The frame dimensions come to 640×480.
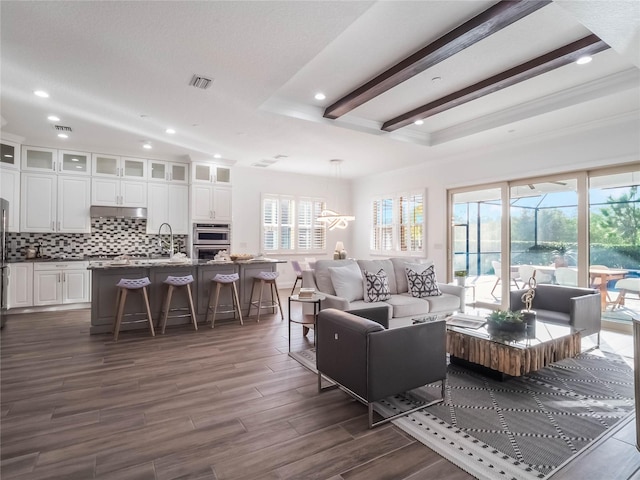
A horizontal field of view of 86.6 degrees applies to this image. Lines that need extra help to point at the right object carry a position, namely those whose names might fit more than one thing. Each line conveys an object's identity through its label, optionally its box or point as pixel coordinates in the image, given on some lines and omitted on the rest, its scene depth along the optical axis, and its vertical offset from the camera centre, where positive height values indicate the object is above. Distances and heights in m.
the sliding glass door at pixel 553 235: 4.80 +0.11
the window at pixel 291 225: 8.63 +0.43
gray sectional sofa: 4.25 -0.67
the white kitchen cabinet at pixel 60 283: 5.89 -0.76
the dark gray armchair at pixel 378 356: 2.30 -0.83
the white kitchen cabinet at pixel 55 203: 6.01 +0.68
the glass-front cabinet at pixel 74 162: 6.29 +1.48
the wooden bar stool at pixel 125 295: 4.34 -0.71
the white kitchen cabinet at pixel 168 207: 7.00 +0.72
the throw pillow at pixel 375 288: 4.36 -0.60
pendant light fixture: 6.91 +0.51
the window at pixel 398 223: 7.65 +0.44
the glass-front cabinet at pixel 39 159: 6.01 +1.48
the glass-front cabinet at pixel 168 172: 7.05 +1.47
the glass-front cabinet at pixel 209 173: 7.24 +1.49
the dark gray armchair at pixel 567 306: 3.71 -0.77
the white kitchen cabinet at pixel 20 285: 5.68 -0.76
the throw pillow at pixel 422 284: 4.74 -0.60
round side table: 3.78 -0.79
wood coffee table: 2.88 -0.95
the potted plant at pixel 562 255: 5.30 -0.20
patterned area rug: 2.01 -1.27
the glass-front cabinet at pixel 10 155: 5.64 +1.45
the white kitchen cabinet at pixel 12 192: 5.65 +0.82
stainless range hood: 6.45 +0.57
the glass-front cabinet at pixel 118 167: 6.56 +1.47
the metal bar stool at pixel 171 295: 4.71 -0.77
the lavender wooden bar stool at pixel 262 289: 5.47 -0.81
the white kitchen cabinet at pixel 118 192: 6.54 +0.96
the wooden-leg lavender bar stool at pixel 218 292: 5.03 -0.79
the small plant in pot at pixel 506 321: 3.13 -0.74
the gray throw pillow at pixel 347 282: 4.29 -0.52
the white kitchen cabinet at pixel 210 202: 7.21 +0.85
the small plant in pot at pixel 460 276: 5.89 -0.61
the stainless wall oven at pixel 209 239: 7.23 +0.04
